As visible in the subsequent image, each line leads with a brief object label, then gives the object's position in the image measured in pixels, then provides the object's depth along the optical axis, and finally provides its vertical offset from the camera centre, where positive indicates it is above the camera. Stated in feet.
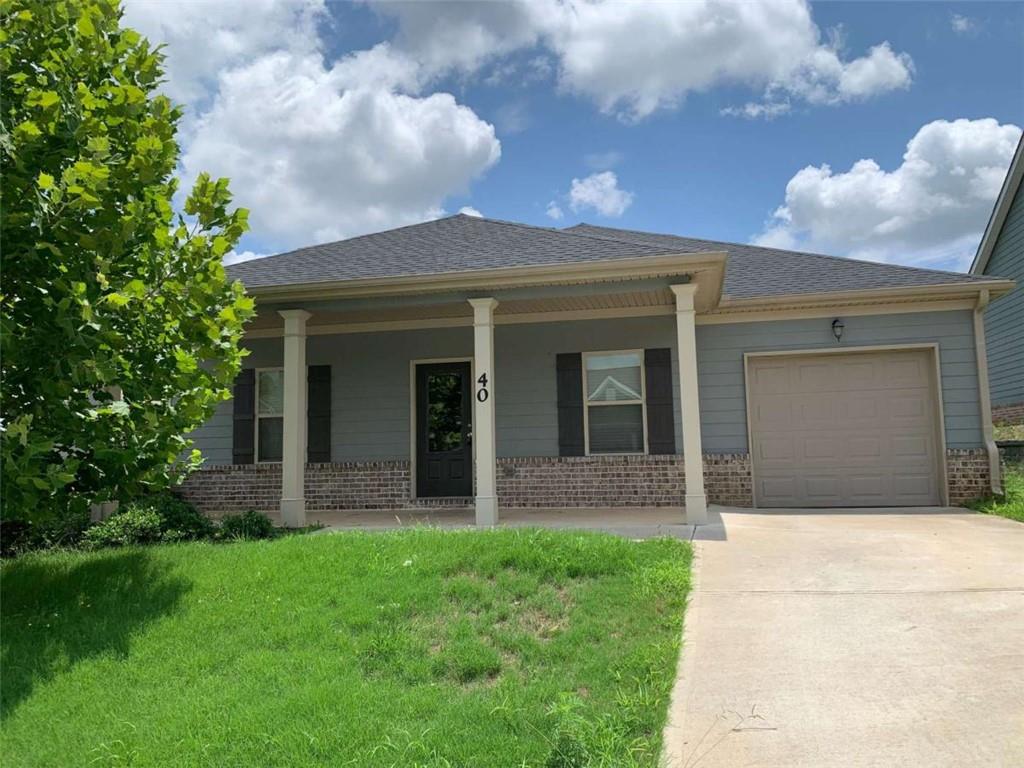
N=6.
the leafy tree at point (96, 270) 13.10 +3.80
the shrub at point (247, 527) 21.99 -2.65
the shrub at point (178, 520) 21.88 -2.41
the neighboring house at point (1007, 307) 40.22 +7.57
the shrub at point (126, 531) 21.42 -2.62
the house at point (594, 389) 28.32 +2.24
